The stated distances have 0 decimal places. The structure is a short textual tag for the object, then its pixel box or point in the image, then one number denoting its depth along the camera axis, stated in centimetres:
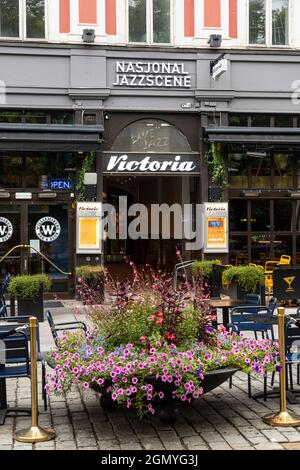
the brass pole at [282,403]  650
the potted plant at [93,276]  1530
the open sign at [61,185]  1708
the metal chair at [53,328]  754
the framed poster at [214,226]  1739
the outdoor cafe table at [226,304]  975
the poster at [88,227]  1686
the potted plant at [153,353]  603
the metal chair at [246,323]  857
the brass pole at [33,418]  615
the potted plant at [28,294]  1321
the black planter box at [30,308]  1330
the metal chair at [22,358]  724
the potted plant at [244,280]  1439
